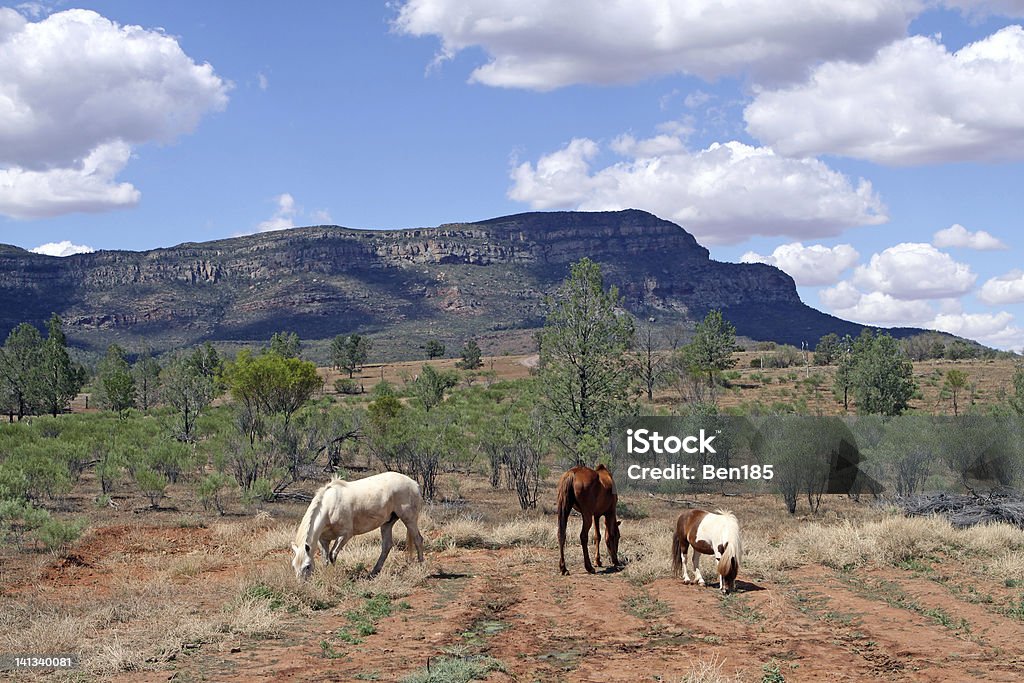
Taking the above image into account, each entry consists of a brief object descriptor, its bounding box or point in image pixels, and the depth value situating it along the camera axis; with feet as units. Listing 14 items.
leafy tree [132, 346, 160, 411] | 239.71
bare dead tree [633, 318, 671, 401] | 207.60
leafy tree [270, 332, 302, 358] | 245.45
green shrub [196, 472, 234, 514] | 78.79
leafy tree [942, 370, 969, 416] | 192.34
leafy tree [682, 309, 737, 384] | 223.30
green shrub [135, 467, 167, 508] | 79.05
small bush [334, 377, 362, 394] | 254.68
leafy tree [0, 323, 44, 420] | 196.13
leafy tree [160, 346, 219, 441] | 131.00
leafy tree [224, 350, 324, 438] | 131.91
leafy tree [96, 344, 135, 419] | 195.17
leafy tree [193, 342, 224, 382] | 251.33
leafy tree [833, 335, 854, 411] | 188.14
